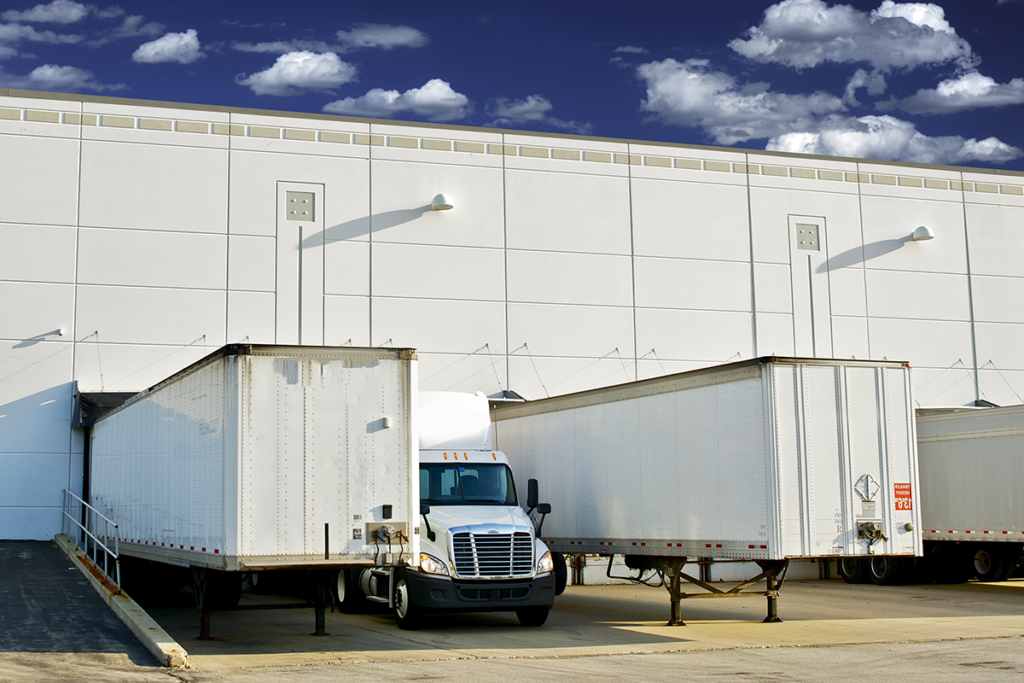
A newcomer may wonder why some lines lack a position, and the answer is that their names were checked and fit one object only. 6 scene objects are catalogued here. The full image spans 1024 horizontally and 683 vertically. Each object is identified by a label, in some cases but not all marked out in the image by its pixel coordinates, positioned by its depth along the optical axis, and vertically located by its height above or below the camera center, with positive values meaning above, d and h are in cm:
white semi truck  1536 -119
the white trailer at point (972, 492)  2102 -63
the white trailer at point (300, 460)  1248 +15
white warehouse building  2361 +535
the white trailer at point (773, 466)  1422 -2
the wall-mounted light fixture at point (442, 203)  2603 +660
